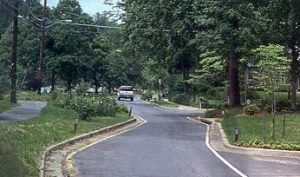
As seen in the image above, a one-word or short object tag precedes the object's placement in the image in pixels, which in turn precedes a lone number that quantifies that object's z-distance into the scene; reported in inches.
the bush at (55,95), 1780.6
